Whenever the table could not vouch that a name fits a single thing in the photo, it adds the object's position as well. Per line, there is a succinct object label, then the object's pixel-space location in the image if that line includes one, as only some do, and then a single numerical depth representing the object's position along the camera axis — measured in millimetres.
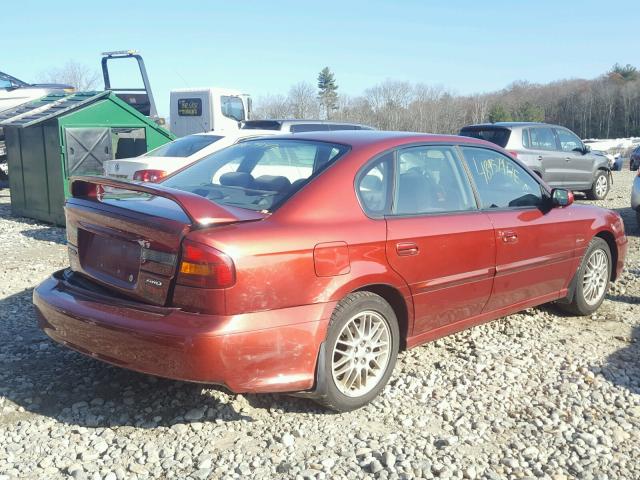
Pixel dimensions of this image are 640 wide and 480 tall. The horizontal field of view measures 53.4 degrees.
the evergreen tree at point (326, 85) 82125
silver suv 12445
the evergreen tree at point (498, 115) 57850
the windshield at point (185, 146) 9098
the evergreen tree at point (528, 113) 62409
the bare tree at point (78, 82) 49153
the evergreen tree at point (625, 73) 79125
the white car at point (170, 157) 8547
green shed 9742
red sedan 3090
